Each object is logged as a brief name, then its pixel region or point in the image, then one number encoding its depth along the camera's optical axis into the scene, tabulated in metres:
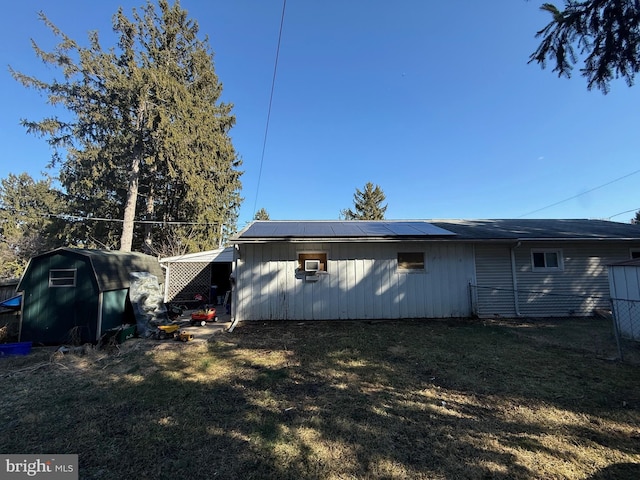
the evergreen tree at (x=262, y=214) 43.16
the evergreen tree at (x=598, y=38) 4.25
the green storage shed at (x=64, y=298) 6.82
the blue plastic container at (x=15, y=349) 5.96
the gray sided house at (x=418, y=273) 8.54
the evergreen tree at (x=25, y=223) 19.53
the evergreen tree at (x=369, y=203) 33.25
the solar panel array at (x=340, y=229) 8.56
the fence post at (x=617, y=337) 4.74
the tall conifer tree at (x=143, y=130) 15.63
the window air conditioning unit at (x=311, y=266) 8.58
